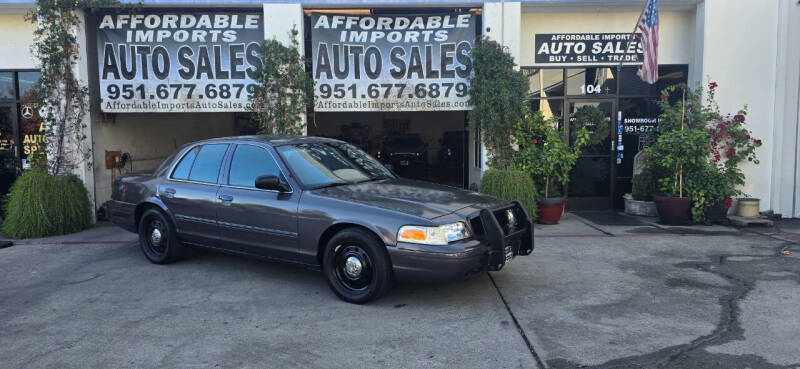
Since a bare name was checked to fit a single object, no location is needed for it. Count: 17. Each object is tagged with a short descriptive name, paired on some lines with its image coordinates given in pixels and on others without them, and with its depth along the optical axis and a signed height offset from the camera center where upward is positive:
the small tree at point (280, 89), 8.98 +1.03
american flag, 8.42 +1.73
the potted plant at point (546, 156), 8.99 -0.10
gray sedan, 4.68 -0.63
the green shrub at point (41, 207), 8.30 -0.87
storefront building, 9.28 +1.67
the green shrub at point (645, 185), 9.75 -0.64
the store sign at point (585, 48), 10.08 +1.90
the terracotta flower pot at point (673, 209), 8.75 -0.97
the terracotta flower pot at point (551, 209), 9.02 -1.00
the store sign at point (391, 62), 9.34 +1.53
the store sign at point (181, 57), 9.28 +1.61
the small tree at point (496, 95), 8.91 +0.92
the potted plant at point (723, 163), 8.83 -0.23
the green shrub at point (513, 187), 8.70 -0.60
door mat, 9.21 -1.21
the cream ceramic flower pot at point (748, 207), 8.91 -0.95
